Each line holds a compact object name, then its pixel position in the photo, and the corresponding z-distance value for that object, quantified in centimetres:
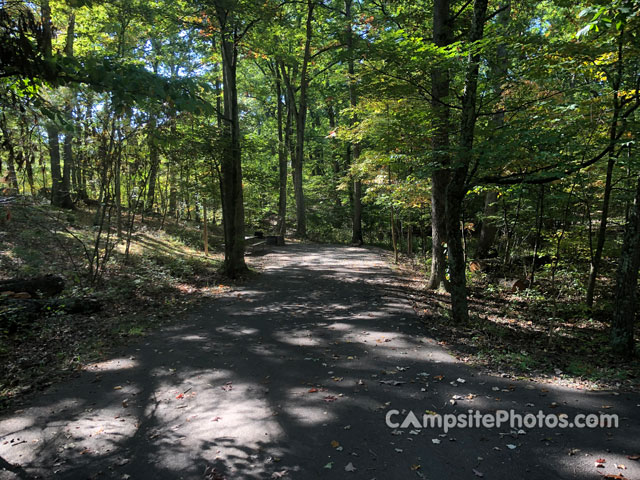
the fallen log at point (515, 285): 1039
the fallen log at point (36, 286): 682
